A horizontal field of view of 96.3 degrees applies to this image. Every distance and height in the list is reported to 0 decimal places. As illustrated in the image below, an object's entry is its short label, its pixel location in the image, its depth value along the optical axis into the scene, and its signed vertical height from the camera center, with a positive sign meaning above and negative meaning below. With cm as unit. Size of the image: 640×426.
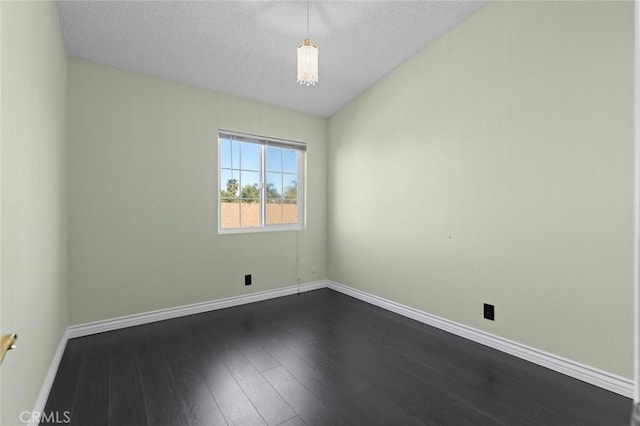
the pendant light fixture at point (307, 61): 195 +103
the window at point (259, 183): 338 +36
